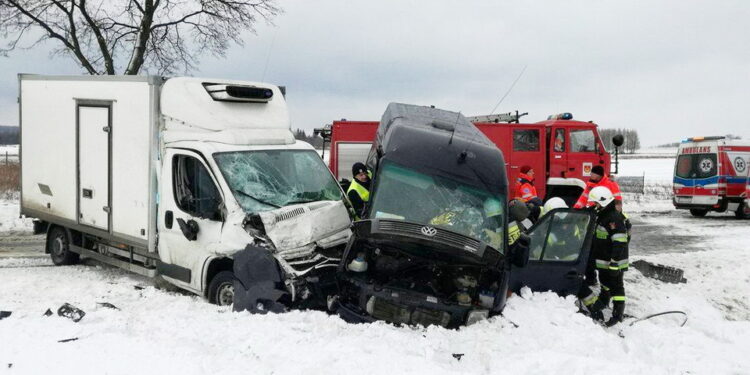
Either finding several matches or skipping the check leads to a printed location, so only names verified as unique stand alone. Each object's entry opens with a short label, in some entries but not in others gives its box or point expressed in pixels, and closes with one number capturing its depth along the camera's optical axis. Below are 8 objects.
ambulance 18.33
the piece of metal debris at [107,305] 6.07
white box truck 6.28
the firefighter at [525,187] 10.16
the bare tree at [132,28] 15.73
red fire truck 13.80
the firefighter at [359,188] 7.38
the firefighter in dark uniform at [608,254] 6.82
